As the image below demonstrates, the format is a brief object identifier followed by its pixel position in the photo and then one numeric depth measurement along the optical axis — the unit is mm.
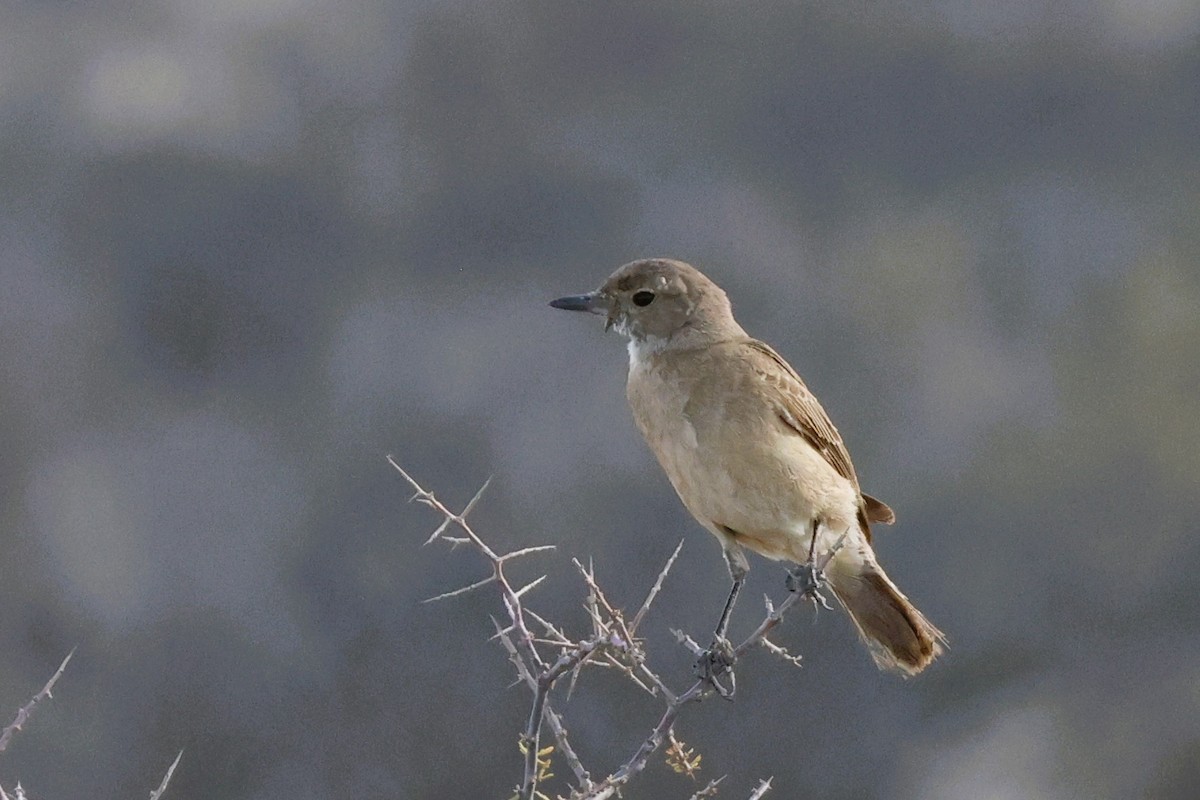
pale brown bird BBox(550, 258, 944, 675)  5875
